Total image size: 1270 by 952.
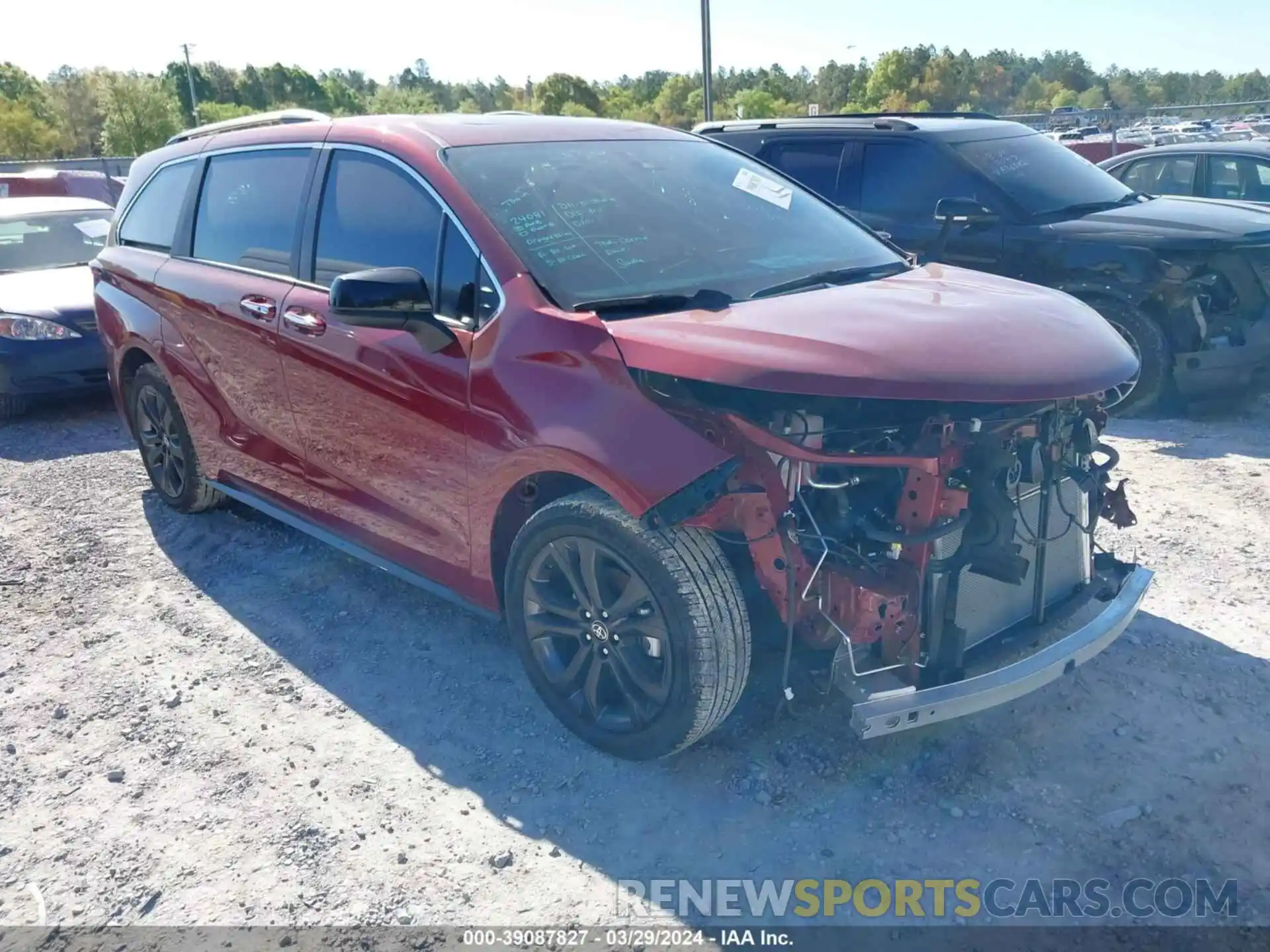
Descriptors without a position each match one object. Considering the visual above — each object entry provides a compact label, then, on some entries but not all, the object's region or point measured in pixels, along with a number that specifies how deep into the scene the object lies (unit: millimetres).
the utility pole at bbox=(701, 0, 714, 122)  16406
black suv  6508
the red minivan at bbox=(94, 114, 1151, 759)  2807
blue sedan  7395
